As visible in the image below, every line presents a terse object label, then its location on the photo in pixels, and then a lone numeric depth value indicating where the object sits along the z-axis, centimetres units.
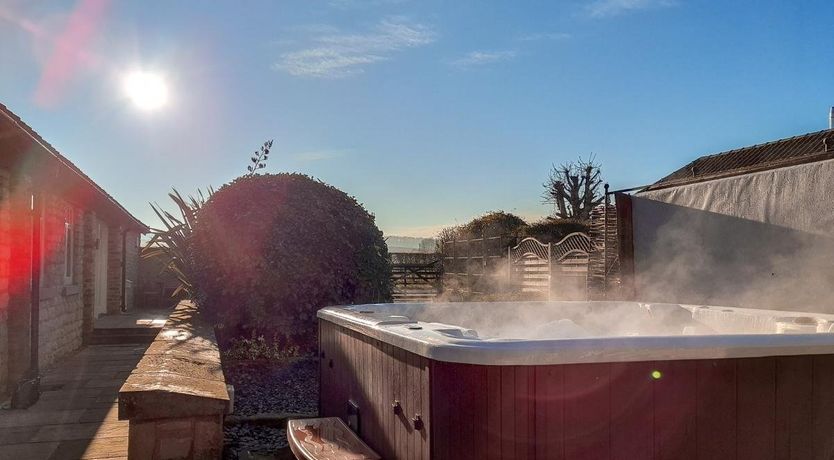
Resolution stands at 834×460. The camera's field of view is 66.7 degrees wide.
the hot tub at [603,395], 197
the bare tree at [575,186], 2008
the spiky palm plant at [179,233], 596
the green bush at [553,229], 1312
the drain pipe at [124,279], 1016
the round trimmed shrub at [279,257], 512
